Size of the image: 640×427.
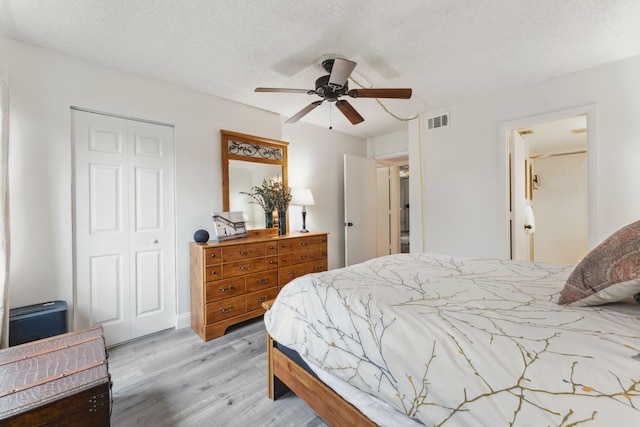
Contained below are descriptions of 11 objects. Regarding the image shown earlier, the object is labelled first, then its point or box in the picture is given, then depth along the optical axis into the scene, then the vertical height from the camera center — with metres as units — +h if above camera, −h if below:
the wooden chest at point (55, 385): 1.05 -0.75
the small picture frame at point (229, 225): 2.76 -0.12
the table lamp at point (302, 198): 3.53 +0.20
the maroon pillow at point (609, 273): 0.89 -0.24
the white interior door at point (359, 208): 4.24 +0.07
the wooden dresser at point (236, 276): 2.44 -0.65
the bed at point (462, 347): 0.67 -0.45
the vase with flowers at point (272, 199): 3.24 +0.18
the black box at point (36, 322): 1.77 -0.75
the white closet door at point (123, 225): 2.23 -0.09
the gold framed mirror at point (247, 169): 2.99 +0.55
